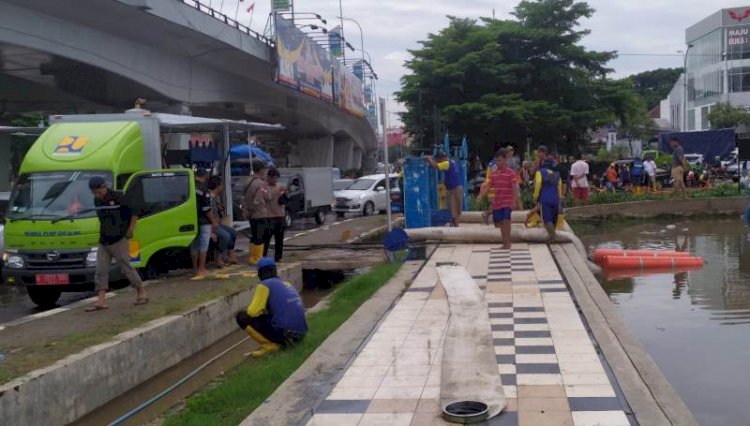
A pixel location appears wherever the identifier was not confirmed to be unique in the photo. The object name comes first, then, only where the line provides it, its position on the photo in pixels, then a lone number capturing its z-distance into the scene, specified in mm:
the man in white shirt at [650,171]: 28578
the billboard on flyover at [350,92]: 46938
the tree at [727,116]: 60531
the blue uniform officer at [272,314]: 7762
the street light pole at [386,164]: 14073
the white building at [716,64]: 65312
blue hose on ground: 6969
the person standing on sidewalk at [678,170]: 23997
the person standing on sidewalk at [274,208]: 13219
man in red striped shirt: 13453
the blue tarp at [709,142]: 38031
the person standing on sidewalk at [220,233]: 13141
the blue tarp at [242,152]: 23516
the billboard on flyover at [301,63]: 33812
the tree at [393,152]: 65481
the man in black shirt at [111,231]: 9664
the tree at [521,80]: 37562
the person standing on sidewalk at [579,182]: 23234
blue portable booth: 16500
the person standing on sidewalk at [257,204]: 13078
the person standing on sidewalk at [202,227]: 12586
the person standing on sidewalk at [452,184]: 15834
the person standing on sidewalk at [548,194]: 13758
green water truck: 11422
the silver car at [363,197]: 27844
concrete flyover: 21625
